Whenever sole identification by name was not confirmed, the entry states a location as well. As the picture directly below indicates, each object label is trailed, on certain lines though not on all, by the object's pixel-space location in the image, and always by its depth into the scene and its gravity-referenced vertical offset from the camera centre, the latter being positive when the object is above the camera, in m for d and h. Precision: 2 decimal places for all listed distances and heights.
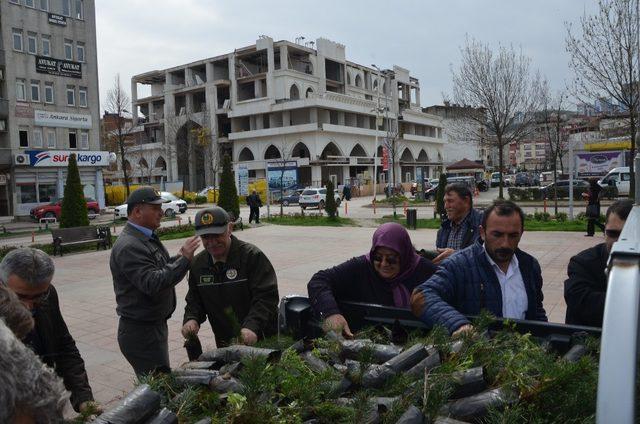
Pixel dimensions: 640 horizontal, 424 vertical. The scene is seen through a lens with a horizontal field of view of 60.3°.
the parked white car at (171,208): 32.69 -1.06
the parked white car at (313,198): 37.25 -0.88
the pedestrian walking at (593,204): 15.50 -0.94
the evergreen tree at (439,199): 22.13 -0.75
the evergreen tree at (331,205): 25.31 -0.93
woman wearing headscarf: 3.23 -0.56
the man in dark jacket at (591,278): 3.10 -0.61
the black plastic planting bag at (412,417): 1.65 -0.71
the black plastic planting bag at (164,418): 1.70 -0.70
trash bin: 21.03 -1.43
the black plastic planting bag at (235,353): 2.22 -0.70
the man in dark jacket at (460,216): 5.22 -0.35
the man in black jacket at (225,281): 3.54 -0.61
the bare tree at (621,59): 18.17 +3.84
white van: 31.53 -0.36
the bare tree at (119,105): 36.47 +5.90
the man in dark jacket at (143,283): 3.54 -0.59
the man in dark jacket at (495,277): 3.02 -0.55
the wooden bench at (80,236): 16.77 -1.33
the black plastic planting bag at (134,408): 1.64 -0.66
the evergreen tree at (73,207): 18.56 -0.42
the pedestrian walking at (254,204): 25.62 -0.78
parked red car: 33.41 -0.93
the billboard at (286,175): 49.53 +1.06
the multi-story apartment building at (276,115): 65.62 +9.31
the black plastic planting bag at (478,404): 1.72 -0.72
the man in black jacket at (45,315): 2.71 -0.64
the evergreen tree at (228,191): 23.08 -0.11
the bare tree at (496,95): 28.30 +4.33
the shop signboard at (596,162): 33.88 +0.76
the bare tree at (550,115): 31.59 +4.04
